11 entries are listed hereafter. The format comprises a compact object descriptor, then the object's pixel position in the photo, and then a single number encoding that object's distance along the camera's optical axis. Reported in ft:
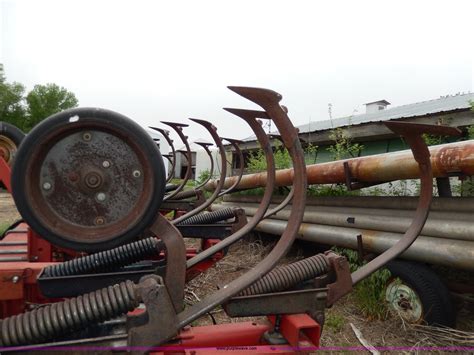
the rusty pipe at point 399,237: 8.50
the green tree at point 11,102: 105.40
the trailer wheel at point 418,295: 8.62
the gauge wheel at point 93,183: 4.45
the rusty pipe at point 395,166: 8.23
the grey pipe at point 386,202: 9.39
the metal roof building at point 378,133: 16.01
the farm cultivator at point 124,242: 4.33
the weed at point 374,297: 9.88
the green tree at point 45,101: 112.68
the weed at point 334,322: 9.74
